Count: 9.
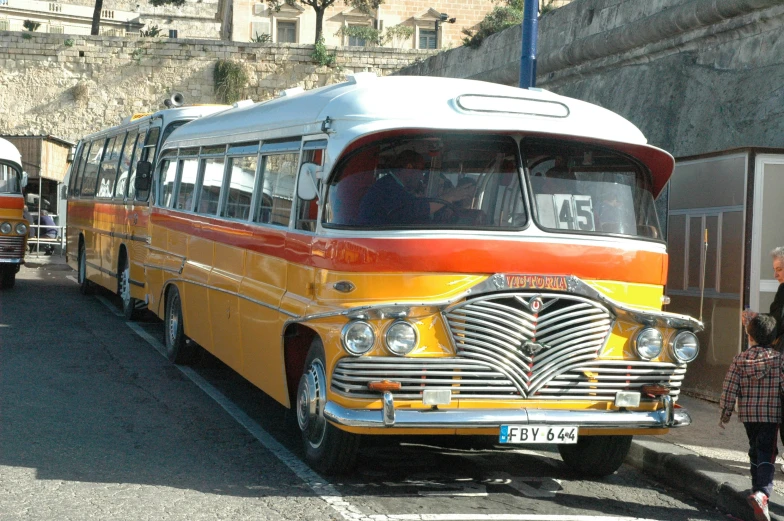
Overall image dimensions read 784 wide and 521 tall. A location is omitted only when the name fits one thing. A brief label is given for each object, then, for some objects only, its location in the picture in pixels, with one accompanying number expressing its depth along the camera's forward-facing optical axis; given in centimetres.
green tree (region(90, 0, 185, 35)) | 6134
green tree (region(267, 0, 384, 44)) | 6112
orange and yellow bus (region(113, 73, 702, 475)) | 626
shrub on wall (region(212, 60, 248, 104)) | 5362
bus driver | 662
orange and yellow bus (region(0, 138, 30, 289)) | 1814
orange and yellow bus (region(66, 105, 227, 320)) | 1420
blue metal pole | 1162
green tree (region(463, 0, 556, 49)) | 5347
